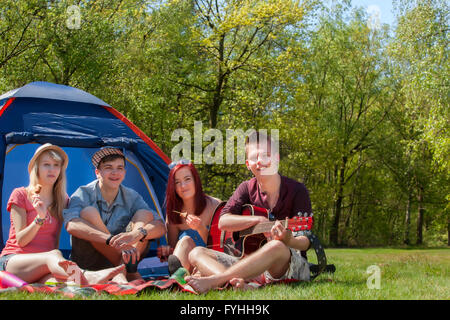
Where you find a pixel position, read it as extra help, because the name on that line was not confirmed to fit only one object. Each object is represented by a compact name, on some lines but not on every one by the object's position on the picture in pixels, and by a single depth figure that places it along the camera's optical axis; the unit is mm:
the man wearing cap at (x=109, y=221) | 3828
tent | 4789
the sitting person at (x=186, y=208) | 4332
